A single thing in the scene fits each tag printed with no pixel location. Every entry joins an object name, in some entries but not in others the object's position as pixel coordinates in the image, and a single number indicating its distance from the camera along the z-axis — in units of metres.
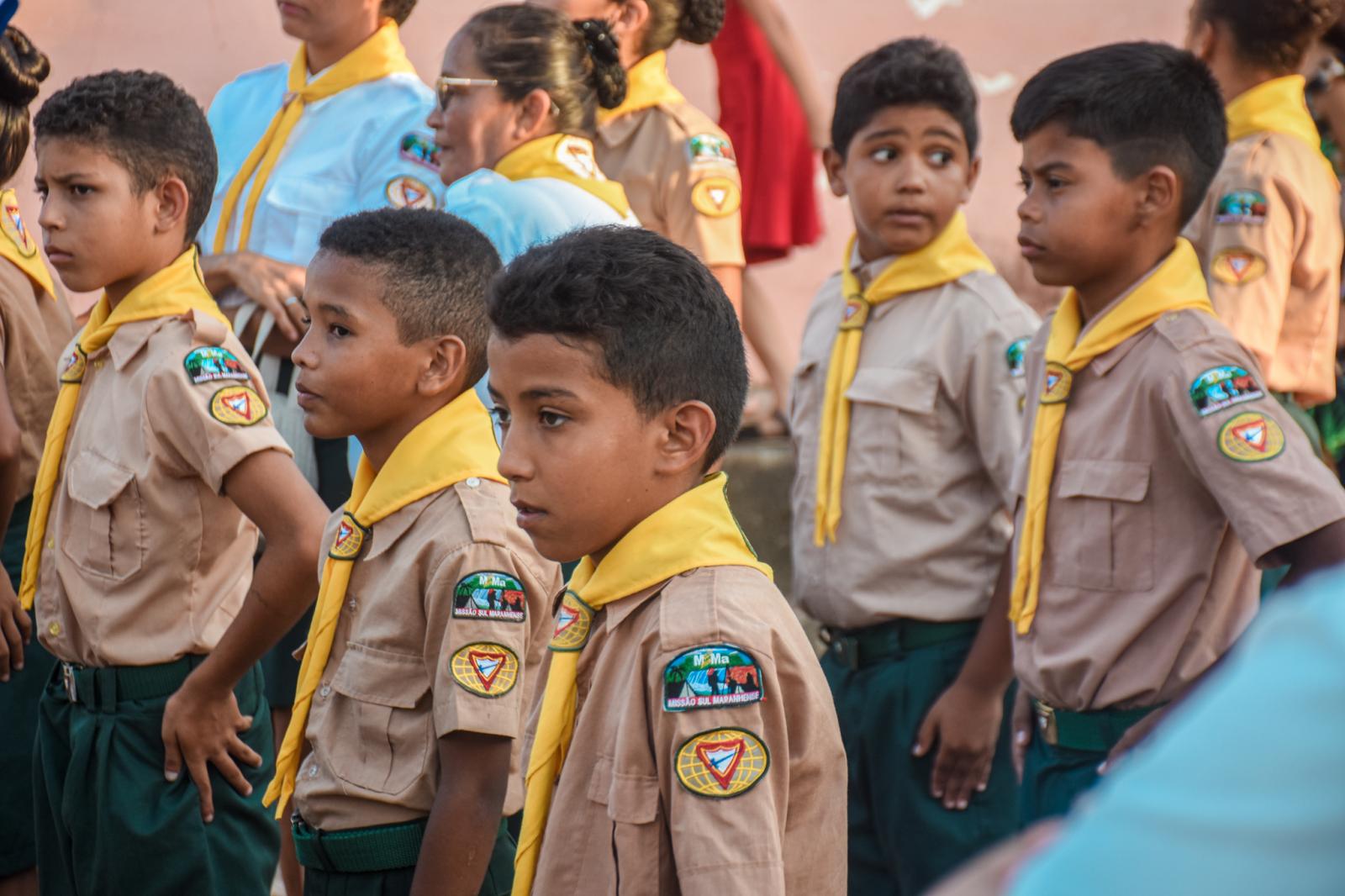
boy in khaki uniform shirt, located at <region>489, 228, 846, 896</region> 3.43
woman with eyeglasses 6.44
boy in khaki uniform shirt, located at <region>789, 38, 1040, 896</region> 6.48
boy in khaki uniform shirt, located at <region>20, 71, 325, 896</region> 5.27
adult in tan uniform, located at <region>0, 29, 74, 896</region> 6.39
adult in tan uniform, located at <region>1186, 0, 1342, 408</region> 7.36
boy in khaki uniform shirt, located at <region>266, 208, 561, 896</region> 4.34
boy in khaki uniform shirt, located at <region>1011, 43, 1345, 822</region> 4.95
